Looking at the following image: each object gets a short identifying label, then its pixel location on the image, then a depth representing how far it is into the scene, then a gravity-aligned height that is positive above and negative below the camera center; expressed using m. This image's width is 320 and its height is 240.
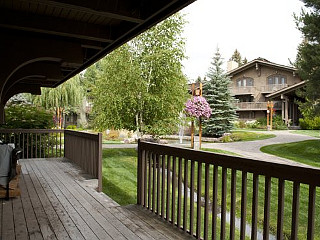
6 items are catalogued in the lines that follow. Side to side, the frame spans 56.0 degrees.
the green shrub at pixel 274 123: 25.08 -0.52
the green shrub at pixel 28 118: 8.99 -0.10
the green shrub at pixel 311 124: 23.44 -0.47
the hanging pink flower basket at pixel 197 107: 14.05 +0.44
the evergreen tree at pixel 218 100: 21.05 +1.22
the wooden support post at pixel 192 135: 14.10 -0.89
